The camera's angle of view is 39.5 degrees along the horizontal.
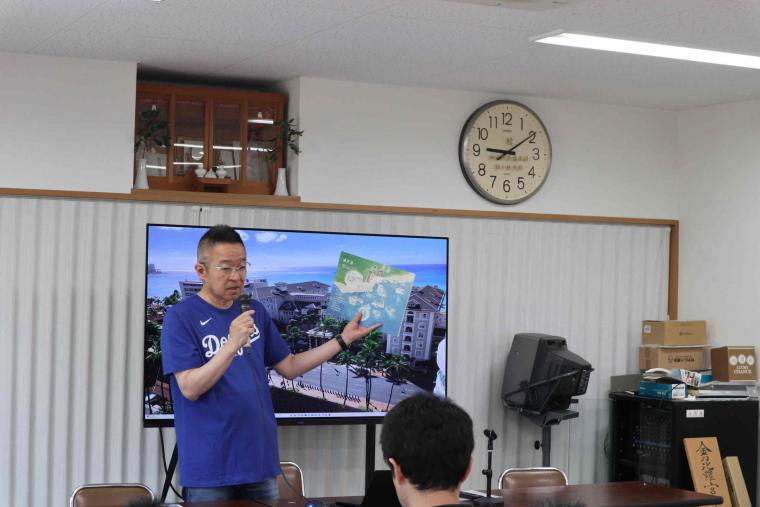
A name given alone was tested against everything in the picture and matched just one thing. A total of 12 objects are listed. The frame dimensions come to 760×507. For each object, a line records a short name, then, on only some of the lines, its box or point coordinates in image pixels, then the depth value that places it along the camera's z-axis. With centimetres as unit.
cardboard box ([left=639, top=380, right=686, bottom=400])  641
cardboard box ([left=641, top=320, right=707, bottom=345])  693
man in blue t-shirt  393
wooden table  414
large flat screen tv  561
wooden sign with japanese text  628
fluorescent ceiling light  509
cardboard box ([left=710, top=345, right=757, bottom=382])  661
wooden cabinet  613
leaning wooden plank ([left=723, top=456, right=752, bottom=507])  637
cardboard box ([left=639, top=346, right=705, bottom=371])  695
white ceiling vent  415
